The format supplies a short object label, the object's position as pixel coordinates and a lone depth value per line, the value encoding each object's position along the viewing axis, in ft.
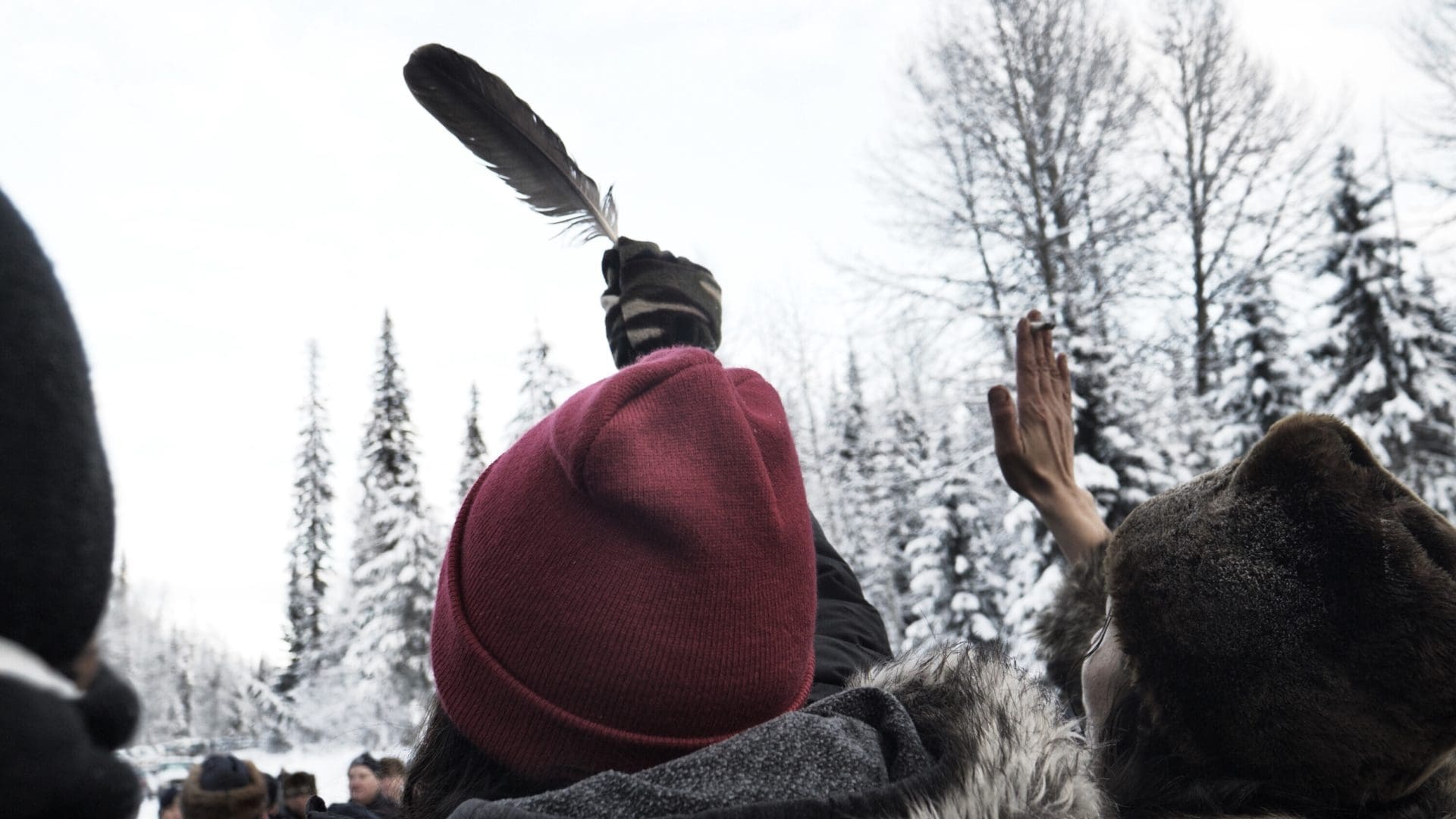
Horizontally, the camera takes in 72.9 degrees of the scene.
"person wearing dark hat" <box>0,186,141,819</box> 1.96
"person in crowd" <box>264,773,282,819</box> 25.48
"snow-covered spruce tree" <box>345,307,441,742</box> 99.19
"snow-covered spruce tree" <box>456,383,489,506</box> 104.37
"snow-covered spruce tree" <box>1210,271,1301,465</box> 66.18
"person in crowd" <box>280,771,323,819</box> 23.43
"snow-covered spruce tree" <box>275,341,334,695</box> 146.82
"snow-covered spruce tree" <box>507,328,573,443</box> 95.76
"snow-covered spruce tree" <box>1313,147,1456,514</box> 59.31
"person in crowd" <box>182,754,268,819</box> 15.52
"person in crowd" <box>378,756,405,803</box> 20.95
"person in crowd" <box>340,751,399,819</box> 20.57
